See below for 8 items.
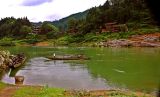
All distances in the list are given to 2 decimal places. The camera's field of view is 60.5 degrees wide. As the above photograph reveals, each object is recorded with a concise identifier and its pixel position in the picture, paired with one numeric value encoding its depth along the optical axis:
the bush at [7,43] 55.07
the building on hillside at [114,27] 44.89
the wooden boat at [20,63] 20.45
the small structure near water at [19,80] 13.87
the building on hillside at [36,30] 66.47
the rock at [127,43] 38.33
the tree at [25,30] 65.19
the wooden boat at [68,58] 25.78
